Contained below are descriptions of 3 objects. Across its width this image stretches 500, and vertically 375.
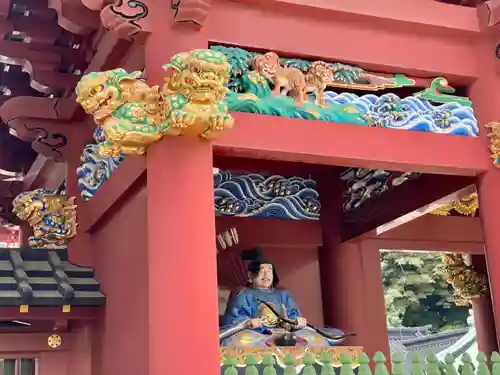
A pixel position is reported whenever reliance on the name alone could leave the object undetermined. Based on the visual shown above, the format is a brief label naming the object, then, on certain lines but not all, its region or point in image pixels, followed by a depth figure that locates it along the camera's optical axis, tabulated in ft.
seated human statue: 16.87
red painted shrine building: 13.25
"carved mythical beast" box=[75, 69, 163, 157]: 13.34
